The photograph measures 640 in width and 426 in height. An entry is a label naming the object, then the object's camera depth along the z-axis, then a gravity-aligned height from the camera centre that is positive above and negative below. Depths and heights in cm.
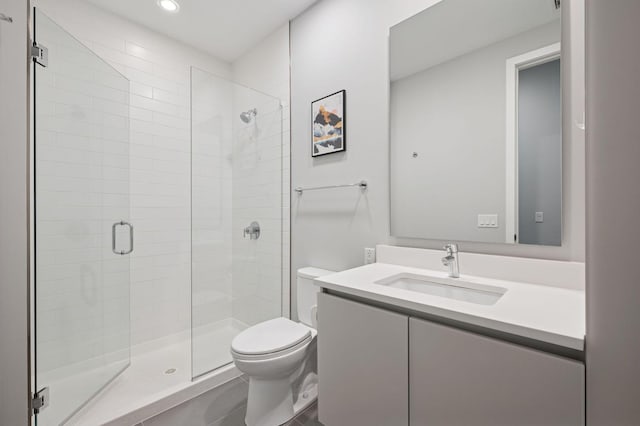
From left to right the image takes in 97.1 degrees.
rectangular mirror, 117 +43
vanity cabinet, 73 -51
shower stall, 149 -15
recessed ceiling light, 202 +152
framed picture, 187 +62
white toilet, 142 -79
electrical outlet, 170 -26
